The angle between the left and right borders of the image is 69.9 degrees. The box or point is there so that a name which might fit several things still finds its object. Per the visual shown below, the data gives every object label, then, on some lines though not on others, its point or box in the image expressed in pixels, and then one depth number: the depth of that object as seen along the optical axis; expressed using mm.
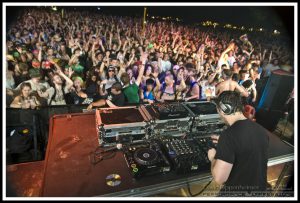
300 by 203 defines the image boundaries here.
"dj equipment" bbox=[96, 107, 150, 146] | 1989
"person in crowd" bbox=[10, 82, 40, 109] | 3018
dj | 1507
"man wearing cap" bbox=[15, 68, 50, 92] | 3254
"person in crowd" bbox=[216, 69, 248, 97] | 4020
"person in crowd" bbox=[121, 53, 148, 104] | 3488
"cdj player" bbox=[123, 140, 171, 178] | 1685
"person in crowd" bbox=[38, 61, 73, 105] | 3330
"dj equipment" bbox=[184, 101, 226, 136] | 2287
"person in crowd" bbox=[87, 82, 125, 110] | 3088
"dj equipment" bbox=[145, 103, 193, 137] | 2148
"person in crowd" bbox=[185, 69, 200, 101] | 3982
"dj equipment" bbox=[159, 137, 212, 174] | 1769
